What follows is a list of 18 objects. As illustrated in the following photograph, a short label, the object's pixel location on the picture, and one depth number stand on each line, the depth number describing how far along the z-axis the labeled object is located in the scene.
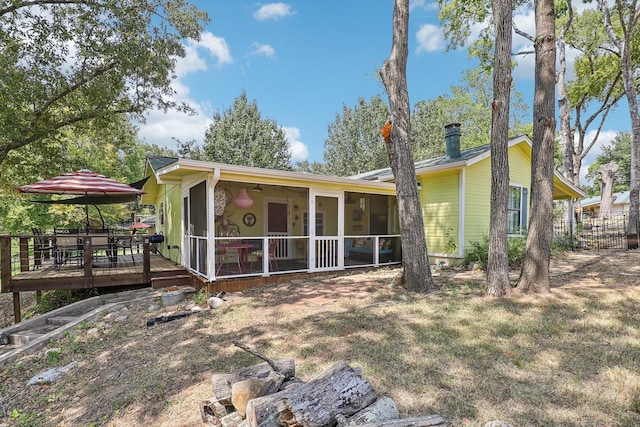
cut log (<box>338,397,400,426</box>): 2.13
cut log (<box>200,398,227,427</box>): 2.51
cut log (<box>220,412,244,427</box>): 2.33
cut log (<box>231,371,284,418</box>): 2.35
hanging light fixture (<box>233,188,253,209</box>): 8.17
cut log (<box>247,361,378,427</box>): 2.07
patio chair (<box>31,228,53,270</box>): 7.31
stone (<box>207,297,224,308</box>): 5.58
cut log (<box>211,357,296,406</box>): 2.53
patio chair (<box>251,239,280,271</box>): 7.64
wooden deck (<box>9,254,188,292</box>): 6.35
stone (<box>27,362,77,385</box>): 3.88
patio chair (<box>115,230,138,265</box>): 7.67
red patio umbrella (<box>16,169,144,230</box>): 6.74
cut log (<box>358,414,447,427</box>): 1.96
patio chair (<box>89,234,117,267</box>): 7.49
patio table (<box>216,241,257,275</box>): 6.91
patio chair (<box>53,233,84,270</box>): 7.16
